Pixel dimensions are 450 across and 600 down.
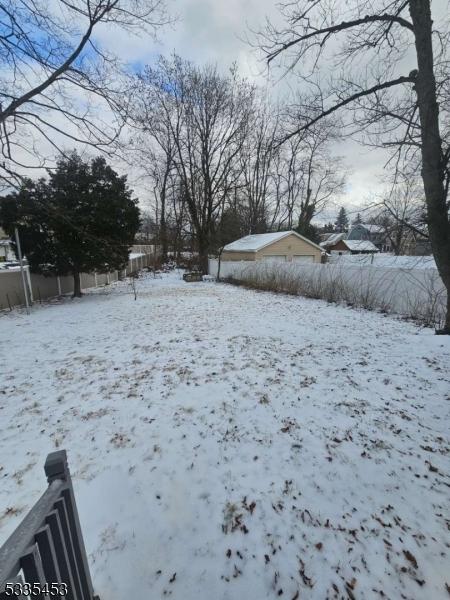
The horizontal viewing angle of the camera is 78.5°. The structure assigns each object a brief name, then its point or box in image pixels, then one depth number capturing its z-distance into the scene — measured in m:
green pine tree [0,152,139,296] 9.82
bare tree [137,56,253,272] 19.16
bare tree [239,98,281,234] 28.08
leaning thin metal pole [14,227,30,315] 8.21
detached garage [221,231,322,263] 19.20
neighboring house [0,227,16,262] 27.55
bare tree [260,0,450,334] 4.14
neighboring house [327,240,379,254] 41.43
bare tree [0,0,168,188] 4.66
